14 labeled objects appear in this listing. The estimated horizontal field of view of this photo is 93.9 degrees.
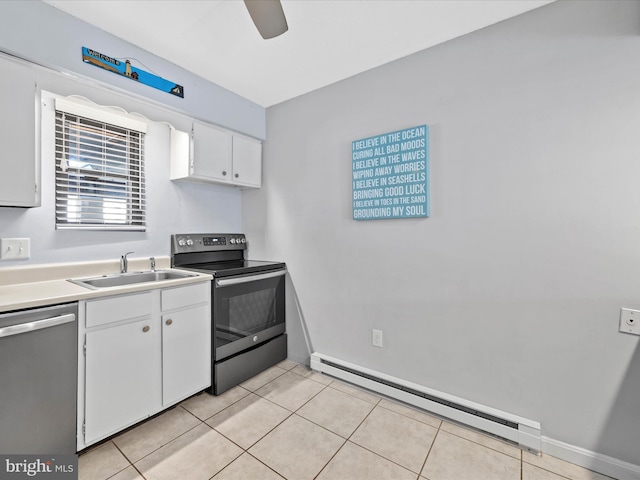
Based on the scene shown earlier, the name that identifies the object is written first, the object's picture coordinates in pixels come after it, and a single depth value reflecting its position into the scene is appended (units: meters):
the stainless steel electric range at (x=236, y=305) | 2.24
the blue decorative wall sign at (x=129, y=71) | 1.81
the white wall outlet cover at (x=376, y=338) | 2.27
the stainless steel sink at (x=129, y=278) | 1.98
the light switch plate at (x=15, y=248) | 1.72
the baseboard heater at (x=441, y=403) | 1.68
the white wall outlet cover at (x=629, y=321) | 1.43
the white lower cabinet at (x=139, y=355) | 1.58
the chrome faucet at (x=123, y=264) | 2.19
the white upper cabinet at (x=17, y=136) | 1.51
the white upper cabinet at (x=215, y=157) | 2.42
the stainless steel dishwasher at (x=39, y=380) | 1.28
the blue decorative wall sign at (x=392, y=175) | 2.03
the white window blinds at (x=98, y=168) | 1.99
